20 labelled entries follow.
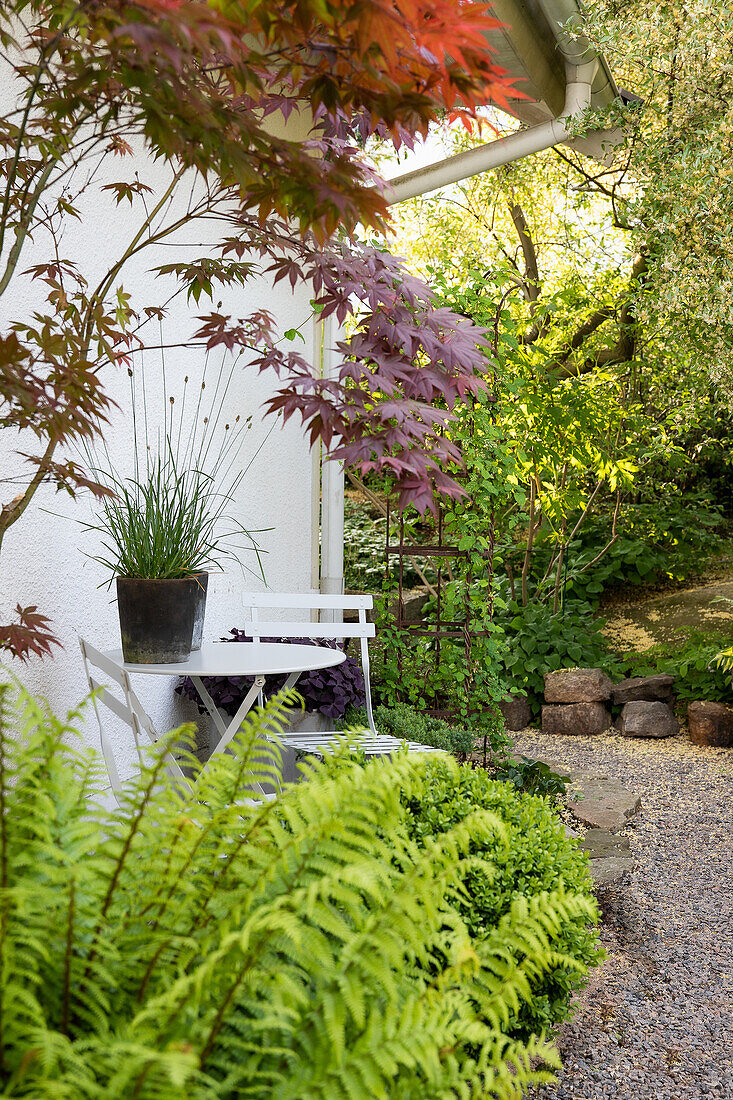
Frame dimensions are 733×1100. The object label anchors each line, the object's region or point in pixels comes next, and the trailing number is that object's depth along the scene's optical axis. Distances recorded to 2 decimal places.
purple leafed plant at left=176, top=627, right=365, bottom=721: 3.38
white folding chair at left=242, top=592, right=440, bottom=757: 3.00
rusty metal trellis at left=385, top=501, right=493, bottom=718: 4.17
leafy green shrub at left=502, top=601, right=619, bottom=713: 5.74
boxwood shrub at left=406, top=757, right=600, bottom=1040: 1.97
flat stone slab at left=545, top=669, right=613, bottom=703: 5.51
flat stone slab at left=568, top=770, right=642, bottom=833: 3.65
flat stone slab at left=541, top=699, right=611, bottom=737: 5.42
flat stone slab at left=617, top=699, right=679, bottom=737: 5.27
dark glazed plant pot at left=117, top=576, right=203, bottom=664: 2.38
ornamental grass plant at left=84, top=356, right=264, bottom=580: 2.43
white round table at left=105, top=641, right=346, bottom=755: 2.37
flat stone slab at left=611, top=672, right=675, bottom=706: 5.56
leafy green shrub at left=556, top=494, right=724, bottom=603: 7.00
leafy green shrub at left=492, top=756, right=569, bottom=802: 3.68
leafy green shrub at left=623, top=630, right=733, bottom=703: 5.41
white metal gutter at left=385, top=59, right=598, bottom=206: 4.95
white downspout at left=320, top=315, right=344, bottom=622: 4.64
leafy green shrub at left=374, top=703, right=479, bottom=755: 3.67
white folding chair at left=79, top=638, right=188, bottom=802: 2.22
